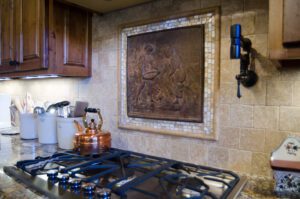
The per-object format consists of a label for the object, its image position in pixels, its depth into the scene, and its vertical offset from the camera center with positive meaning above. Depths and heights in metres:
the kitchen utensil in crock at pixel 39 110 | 1.68 -0.10
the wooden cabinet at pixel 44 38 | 1.35 +0.34
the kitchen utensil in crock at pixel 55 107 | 1.60 -0.08
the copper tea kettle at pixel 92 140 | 1.24 -0.23
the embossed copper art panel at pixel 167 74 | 1.13 +0.11
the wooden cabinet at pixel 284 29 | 0.66 +0.18
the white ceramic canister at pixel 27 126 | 1.85 -0.24
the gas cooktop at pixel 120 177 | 0.81 -0.32
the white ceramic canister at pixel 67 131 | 1.51 -0.22
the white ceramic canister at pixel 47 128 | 1.68 -0.23
